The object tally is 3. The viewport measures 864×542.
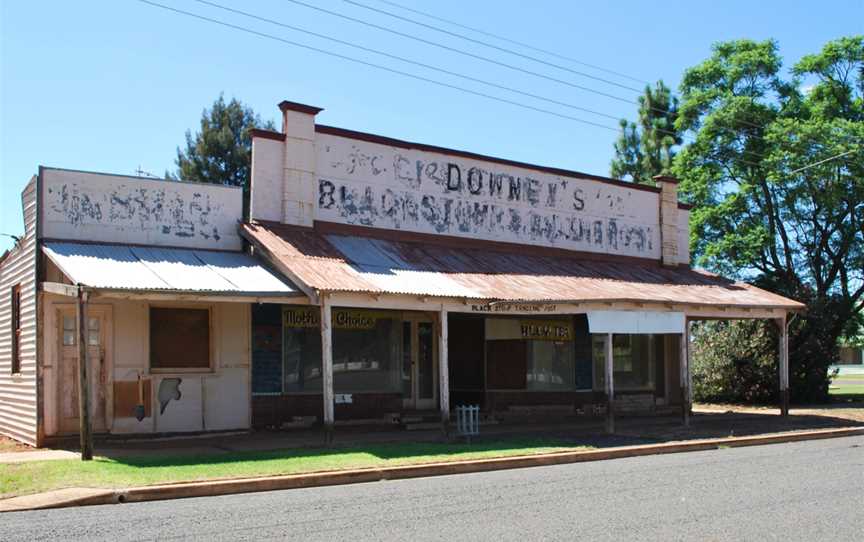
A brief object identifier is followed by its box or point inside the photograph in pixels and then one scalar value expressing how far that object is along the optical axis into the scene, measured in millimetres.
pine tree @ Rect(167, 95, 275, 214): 43750
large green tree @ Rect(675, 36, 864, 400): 28172
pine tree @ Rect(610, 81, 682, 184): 39844
